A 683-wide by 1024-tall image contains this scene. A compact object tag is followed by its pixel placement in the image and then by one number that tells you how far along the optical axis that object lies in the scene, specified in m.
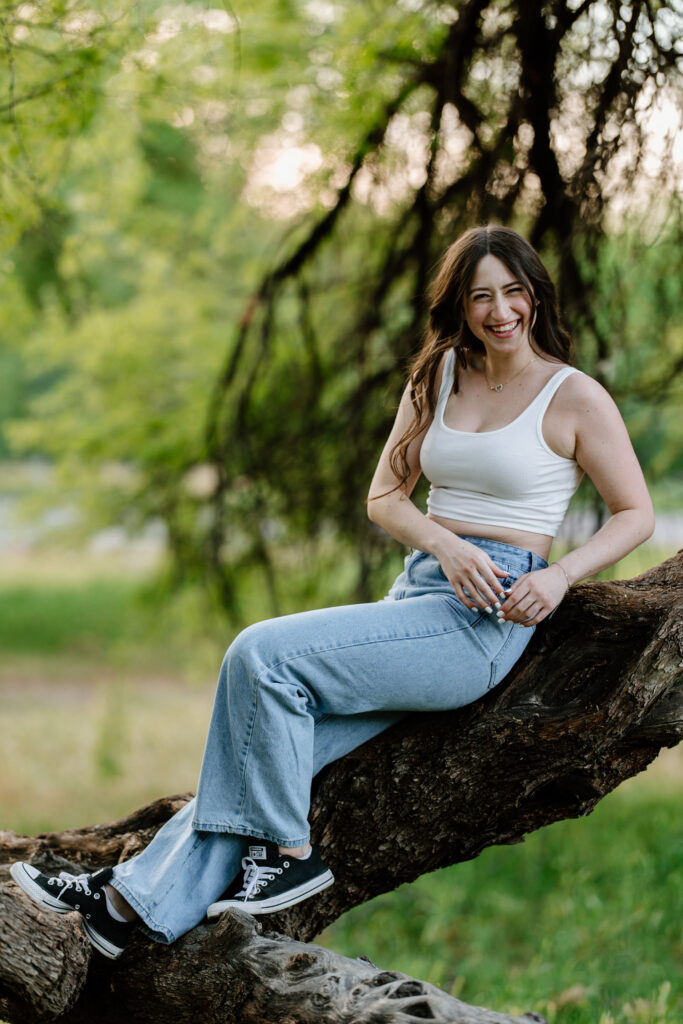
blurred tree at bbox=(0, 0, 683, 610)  3.78
